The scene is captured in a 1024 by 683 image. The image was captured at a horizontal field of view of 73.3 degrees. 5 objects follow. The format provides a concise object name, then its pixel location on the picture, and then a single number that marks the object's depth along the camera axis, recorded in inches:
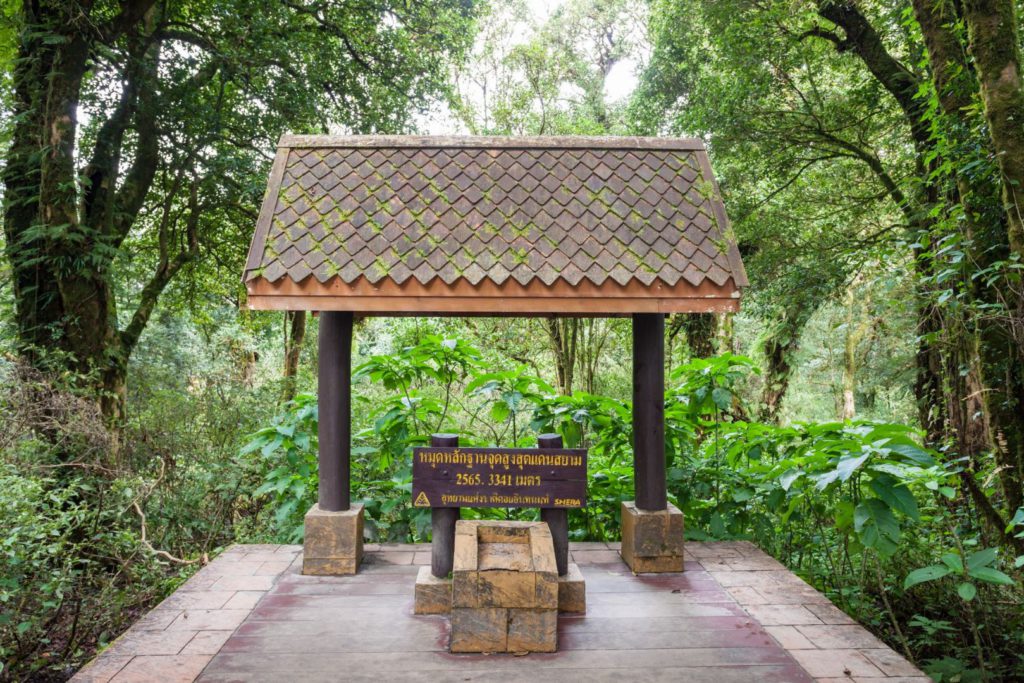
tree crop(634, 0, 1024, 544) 302.7
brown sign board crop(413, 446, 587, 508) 163.0
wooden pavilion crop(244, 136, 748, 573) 161.5
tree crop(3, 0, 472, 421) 288.7
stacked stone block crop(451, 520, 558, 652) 138.7
